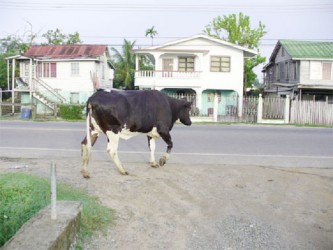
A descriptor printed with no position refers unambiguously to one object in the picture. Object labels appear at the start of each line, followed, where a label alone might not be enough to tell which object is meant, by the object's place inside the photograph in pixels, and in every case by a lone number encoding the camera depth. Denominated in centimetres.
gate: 2902
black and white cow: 807
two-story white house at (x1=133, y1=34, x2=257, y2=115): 3391
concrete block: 408
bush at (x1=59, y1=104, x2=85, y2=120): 2883
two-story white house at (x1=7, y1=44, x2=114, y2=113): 3756
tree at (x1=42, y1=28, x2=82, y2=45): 5041
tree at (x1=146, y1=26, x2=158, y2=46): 4562
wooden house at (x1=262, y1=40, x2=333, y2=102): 3572
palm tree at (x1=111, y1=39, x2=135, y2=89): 4606
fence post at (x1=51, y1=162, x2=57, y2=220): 470
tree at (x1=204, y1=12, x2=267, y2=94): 4584
